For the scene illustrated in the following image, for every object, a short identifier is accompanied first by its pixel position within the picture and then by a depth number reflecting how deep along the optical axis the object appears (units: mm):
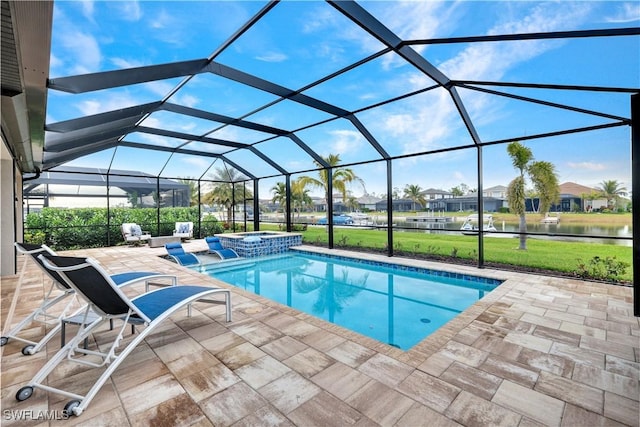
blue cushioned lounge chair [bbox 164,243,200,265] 8039
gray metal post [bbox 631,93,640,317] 2891
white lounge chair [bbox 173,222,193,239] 12016
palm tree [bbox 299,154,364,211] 13445
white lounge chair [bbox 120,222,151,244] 10727
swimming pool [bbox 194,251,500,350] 4531
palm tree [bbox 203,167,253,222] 13709
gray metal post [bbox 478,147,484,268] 6453
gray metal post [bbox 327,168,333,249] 9815
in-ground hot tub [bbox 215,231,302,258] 9646
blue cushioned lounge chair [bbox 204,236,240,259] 9192
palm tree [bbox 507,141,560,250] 8500
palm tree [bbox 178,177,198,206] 12918
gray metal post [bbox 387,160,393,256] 8109
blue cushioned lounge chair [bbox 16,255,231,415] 2078
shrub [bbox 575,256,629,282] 6316
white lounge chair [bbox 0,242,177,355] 2884
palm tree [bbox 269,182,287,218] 17509
